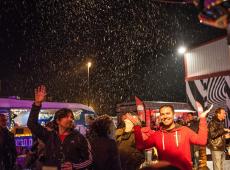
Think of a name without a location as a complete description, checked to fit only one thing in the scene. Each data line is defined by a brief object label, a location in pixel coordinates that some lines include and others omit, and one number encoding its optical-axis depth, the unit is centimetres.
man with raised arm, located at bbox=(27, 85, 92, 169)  486
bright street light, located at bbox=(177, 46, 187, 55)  2536
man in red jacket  471
